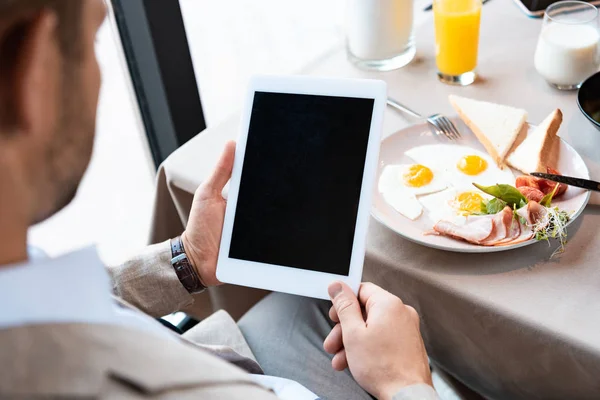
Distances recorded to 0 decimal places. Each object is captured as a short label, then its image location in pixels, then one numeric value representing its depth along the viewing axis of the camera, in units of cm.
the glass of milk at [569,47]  122
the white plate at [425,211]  93
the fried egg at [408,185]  102
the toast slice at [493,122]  109
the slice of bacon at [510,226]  92
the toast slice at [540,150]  103
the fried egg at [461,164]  106
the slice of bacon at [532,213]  92
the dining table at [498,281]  86
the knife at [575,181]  96
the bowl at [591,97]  112
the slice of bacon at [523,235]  91
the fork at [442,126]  116
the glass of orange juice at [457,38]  129
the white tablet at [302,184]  93
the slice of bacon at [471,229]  92
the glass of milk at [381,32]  138
